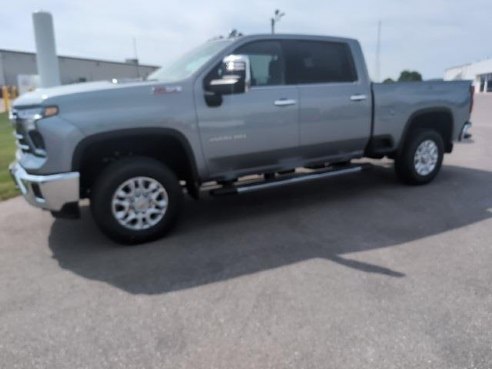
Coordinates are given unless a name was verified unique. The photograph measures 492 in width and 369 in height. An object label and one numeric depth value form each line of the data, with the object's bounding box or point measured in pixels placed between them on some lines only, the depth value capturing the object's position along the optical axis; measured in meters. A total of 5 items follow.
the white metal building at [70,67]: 57.84
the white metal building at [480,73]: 80.81
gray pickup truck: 3.95
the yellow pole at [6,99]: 23.14
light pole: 25.94
